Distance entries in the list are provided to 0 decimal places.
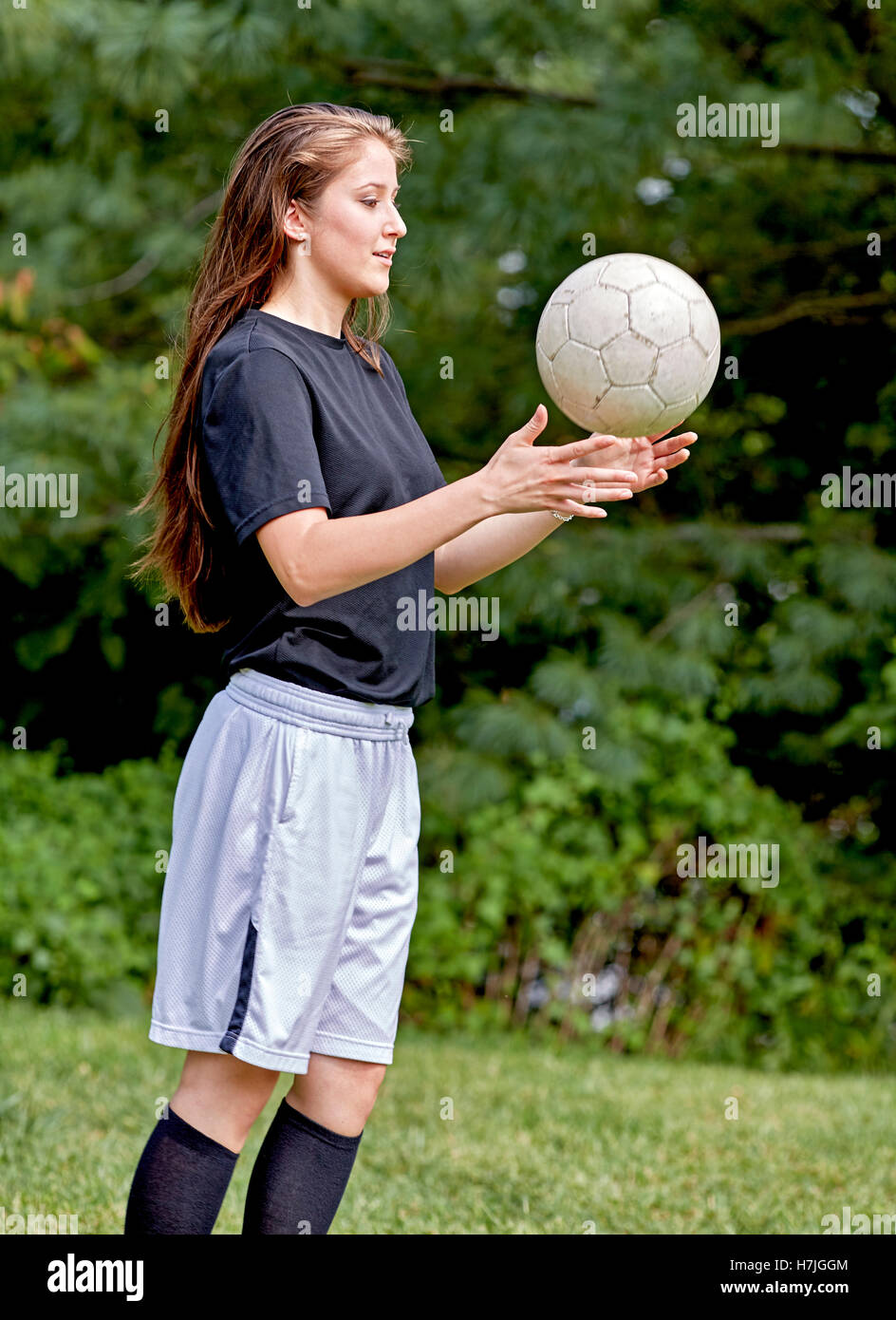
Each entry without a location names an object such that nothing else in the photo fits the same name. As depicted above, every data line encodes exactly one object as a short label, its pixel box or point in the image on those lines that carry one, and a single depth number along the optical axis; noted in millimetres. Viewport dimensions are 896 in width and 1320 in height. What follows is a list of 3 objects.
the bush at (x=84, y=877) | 10609
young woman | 3596
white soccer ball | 4117
